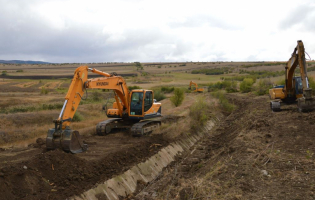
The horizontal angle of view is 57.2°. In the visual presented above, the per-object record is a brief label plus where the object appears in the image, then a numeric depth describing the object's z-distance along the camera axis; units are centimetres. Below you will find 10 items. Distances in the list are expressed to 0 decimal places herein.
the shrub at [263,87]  3722
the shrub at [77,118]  2202
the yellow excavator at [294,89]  1506
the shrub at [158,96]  3819
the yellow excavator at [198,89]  4825
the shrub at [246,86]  4400
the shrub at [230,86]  4844
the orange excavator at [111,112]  1080
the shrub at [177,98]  2967
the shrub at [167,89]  5056
